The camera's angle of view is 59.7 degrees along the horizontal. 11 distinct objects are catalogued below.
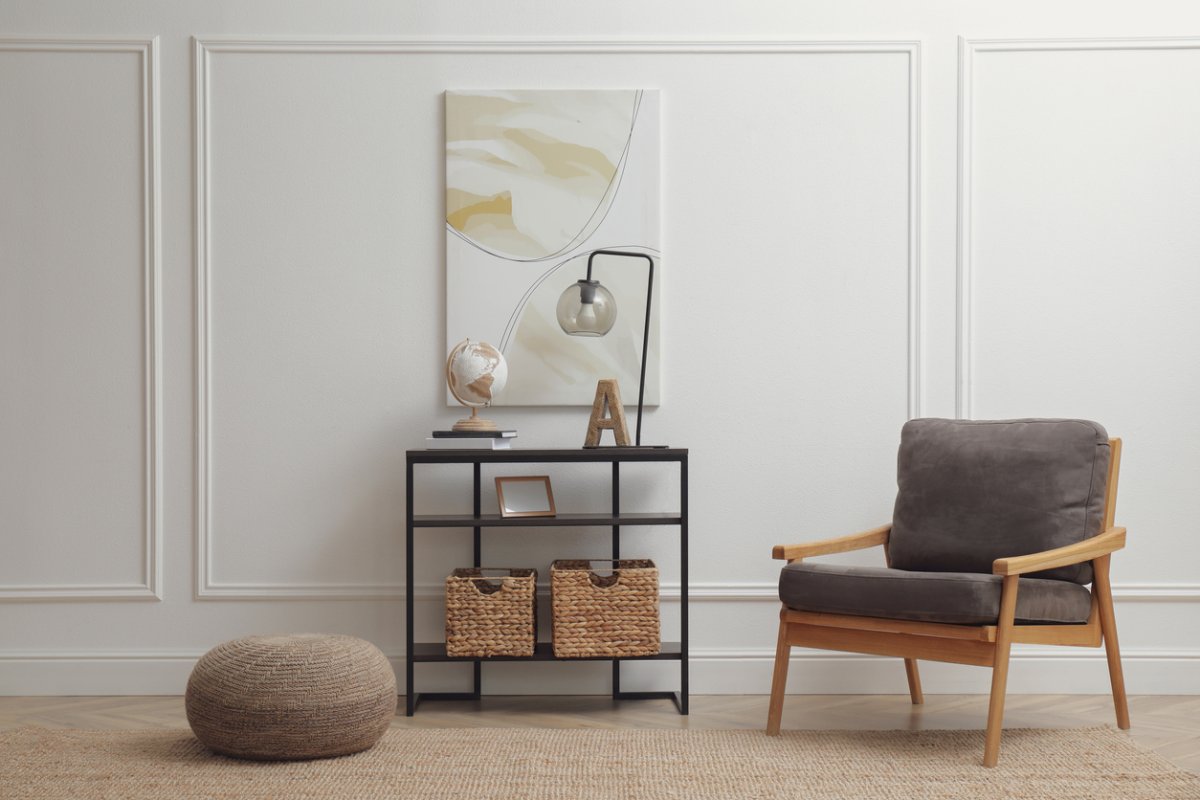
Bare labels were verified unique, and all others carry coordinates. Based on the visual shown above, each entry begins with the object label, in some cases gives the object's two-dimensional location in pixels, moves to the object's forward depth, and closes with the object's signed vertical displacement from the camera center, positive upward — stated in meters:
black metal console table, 3.16 -0.43
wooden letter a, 3.27 -0.11
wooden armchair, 2.63 -0.49
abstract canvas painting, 3.48 +0.53
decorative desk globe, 3.25 +0.02
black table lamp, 3.27 +0.23
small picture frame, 3.30 -0.37
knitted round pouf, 2.54 -0.79
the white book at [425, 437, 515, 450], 3.25 -0.20
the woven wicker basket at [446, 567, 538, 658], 3.16 -0.72
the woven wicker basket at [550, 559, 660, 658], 3.16 -0.71
